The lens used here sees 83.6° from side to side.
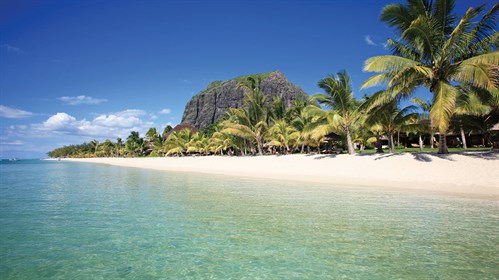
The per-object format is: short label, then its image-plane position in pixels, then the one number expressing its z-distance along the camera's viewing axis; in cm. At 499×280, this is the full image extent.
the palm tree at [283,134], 2994
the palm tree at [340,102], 1942
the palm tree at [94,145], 11648
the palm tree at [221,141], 3839
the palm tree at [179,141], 5109
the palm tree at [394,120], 1947
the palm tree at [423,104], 2934
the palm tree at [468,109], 1422
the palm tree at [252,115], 2836
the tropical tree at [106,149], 10126
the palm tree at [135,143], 7235
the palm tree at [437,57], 1166
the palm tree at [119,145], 9578
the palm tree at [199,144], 4772
